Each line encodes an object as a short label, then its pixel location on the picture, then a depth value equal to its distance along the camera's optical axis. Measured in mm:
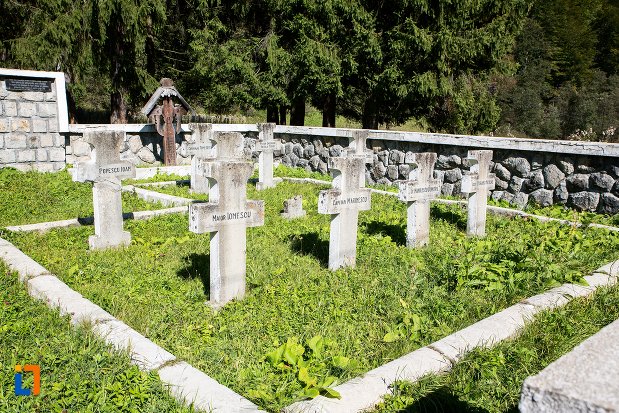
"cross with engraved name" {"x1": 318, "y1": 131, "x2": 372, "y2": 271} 5418
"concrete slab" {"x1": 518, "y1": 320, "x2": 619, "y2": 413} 1200
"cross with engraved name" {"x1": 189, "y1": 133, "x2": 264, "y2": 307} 4504
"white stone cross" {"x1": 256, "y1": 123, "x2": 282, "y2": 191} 10812
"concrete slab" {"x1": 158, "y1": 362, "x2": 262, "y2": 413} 2762
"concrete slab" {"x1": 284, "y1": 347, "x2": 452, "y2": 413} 2785
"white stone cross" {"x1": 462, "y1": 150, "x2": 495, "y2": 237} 7035
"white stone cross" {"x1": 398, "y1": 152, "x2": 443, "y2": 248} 6383
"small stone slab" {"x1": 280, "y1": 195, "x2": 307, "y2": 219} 7723
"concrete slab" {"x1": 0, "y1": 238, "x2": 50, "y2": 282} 4770
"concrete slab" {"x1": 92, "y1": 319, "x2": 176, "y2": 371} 3254
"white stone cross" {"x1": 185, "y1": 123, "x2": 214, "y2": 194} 10062
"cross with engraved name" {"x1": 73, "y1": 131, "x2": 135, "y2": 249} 6121
